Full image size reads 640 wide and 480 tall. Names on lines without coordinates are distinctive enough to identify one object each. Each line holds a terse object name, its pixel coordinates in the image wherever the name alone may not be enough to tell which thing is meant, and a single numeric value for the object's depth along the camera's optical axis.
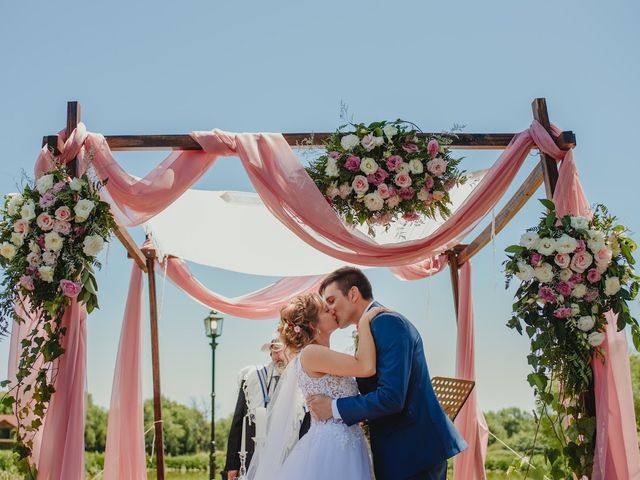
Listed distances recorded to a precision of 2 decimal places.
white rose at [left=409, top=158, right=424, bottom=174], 4.21
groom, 3.26
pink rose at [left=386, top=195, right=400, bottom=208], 4.27
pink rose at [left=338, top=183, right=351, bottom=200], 4.25
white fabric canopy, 5.85
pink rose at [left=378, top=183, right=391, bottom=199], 4.21
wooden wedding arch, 4.22
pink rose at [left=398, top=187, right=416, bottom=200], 4.26
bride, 3.38
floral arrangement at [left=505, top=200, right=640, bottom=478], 3.73
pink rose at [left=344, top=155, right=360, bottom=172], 4.20
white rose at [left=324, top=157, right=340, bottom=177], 4.23
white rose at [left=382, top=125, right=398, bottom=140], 4.28
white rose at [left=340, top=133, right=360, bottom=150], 4.25
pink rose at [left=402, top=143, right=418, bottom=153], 4.27
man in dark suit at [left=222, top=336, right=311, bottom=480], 4.89
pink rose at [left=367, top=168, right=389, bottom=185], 4.24
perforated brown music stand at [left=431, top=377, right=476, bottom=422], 4.59
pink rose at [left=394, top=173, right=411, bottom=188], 4.21
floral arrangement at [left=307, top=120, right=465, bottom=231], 4.22
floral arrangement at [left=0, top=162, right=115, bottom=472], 3.69
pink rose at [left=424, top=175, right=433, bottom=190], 4.25
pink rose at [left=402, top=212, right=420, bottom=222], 4.38
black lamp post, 9.26
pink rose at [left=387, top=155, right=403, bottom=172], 4.23
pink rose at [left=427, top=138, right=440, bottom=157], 4.25
